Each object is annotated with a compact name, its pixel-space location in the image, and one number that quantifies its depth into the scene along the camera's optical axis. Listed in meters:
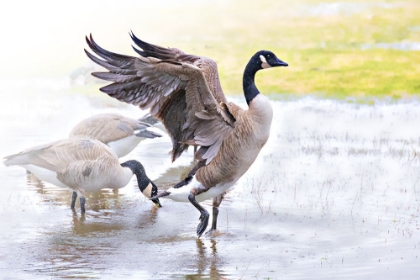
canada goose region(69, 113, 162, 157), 22.53
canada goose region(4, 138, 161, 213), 18.25
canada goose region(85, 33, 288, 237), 14.90
